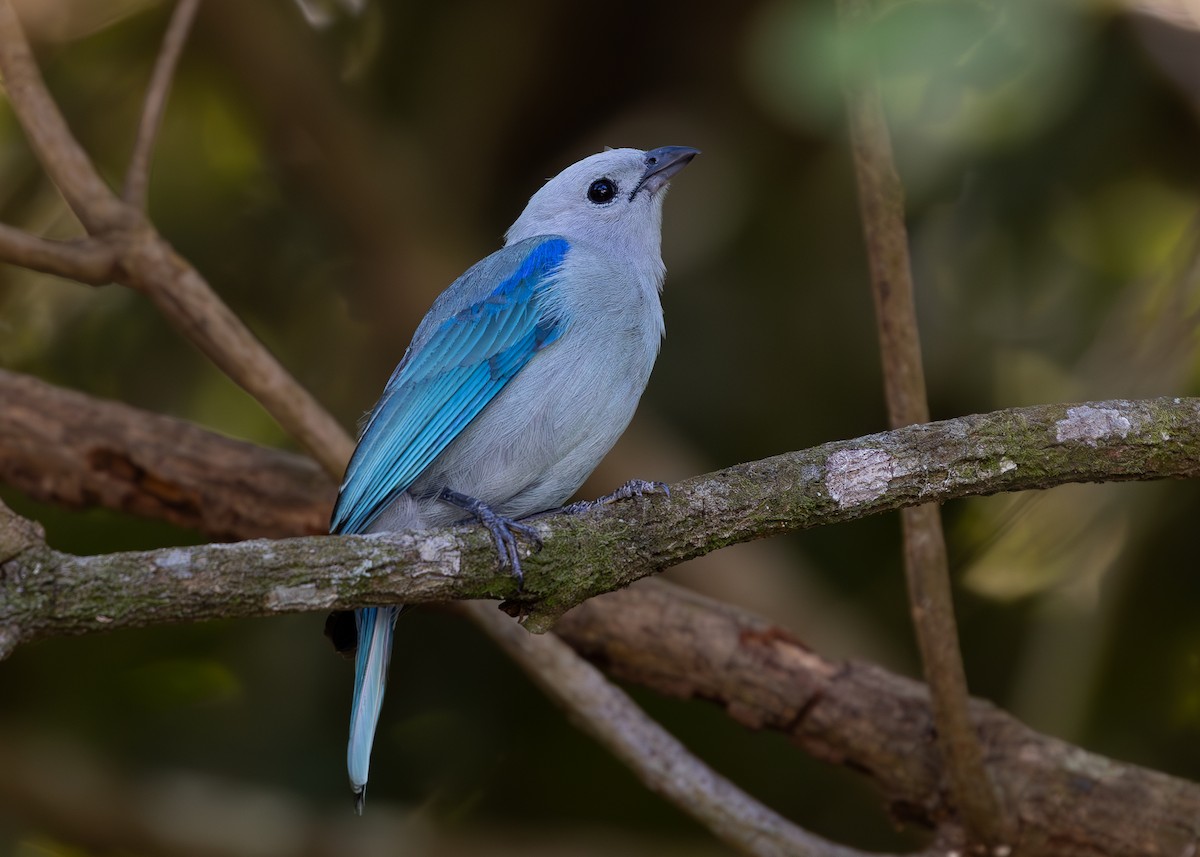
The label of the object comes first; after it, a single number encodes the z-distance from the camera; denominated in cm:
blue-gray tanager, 670
